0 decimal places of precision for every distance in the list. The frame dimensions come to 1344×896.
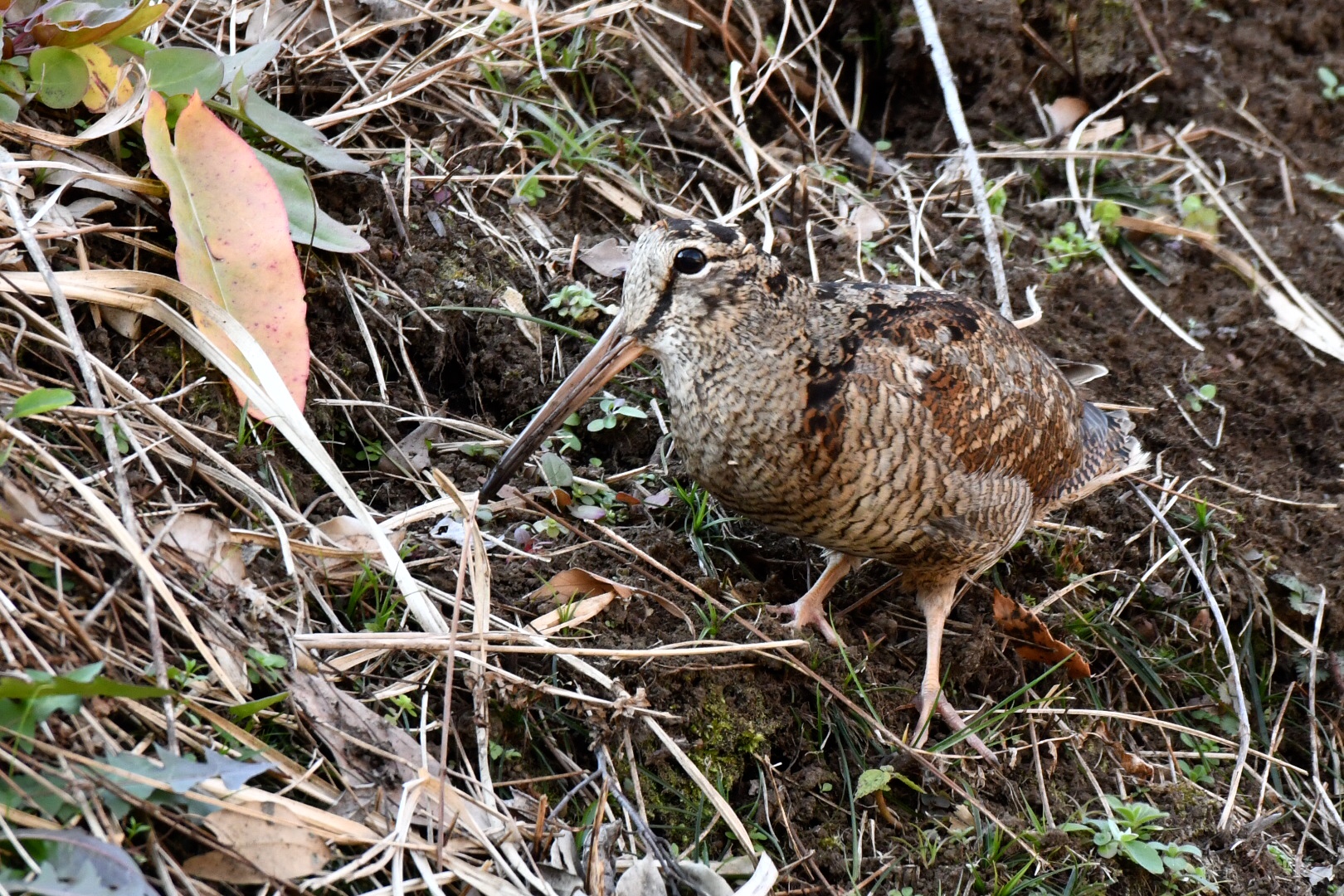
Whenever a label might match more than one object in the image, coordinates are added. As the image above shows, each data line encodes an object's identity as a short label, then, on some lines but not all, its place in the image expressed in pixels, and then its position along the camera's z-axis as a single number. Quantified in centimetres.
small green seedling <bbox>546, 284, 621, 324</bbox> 700
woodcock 578
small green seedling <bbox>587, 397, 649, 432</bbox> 675
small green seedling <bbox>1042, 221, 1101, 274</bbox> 872
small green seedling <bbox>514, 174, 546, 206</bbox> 744
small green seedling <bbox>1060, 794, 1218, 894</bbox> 572
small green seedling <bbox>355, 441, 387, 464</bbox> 612
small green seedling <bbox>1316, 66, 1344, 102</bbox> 1027
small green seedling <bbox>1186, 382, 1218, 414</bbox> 823
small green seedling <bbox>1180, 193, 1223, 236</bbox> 923
